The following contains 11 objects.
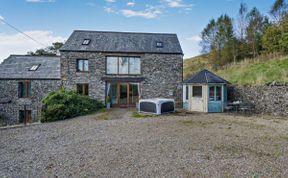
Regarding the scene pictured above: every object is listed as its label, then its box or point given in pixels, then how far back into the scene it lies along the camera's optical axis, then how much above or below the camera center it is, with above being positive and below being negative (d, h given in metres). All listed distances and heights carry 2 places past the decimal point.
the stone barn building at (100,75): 15.51 +1.37
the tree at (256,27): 21.30 +7.56
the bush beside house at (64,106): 10.71 -1.03
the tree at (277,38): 16.39 +5.10
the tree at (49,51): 30.72 +7.12
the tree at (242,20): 22.03 +8.79
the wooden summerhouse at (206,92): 12.80 -0.15
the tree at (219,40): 22.70 +6.75
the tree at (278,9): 20.14 +9.30
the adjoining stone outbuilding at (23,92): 15.45 -0.12
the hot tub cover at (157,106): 11.80 -1.06
